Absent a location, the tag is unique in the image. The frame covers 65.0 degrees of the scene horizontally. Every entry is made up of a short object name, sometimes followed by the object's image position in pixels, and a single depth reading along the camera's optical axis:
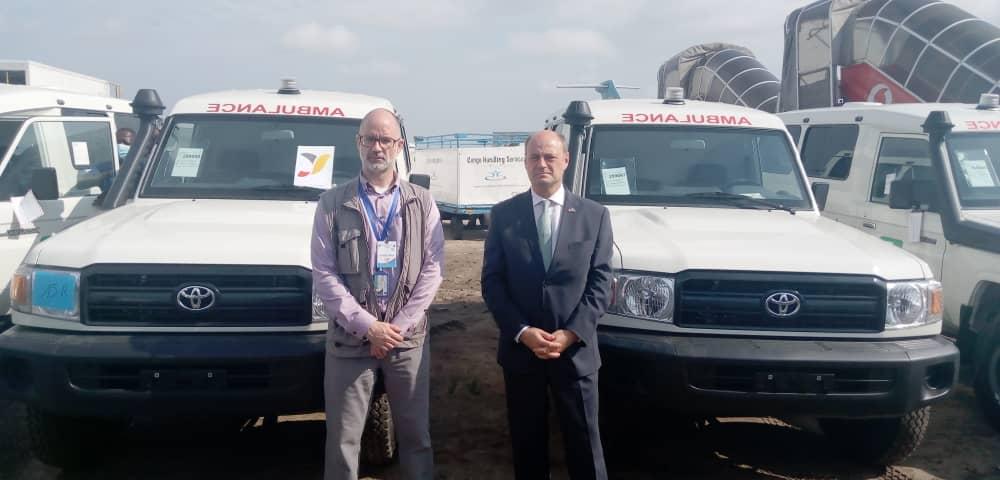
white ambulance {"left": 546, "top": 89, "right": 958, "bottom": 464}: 3.64
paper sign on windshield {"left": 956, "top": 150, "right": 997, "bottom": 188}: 5.39
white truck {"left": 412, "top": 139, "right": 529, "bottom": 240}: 17.47
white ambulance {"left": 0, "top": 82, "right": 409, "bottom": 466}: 3.52
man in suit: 3.25
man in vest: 3.25
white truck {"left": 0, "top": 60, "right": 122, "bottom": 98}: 8.18
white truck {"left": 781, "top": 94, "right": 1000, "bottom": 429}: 5.05
